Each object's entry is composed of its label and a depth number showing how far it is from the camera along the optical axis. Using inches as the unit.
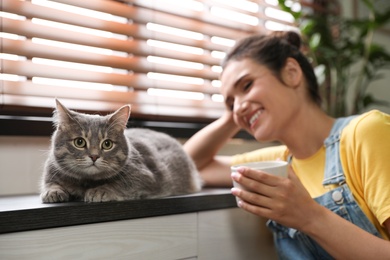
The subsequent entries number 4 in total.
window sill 28.2
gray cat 33.6
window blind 49.1
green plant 77.1
